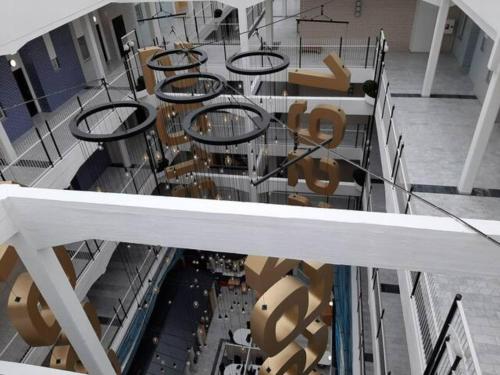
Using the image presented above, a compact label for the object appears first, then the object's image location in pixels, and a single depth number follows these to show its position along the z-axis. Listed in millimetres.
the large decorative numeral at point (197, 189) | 13910
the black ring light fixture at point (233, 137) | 6137
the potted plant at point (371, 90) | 12578
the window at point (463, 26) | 14082
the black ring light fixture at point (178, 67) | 8289
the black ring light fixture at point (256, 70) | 7812
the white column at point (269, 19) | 15852
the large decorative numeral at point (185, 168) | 13504
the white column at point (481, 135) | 7078
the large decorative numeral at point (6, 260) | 6477
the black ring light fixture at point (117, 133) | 6324
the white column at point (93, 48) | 14516
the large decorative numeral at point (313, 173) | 11719
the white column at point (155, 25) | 17536
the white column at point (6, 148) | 10420
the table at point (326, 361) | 12752
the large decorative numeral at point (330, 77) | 11234
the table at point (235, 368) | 12617
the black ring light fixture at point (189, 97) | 7291
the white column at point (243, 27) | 12731
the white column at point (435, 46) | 10891
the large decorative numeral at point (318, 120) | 10977
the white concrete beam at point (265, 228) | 3889
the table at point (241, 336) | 13384
